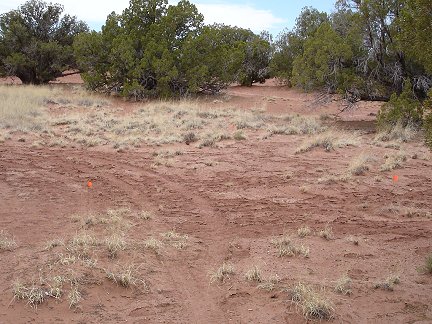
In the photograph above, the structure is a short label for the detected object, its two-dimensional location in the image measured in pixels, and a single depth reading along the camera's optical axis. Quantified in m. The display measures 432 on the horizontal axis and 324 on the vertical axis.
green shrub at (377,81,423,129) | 13.92
